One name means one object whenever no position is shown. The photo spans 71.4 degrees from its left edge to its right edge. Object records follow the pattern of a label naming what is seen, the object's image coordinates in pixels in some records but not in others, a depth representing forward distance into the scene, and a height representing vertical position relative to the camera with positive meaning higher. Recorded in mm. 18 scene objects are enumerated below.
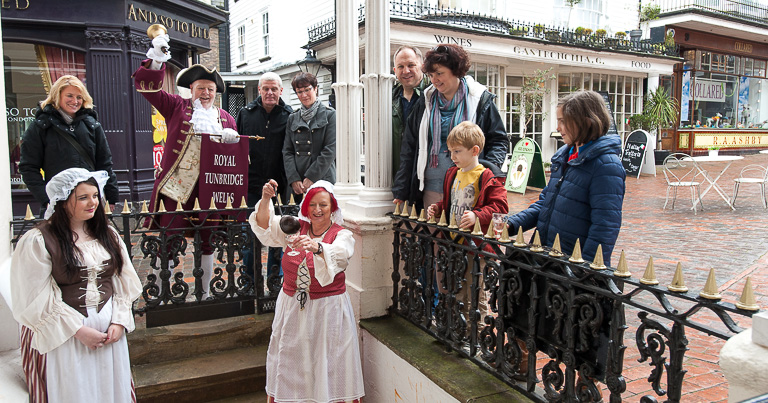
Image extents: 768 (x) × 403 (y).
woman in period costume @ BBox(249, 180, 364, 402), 3141 -958
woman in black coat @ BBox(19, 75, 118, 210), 4203 +191
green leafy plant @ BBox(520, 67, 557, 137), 15469 +1955
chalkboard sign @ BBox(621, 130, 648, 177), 14609 +128
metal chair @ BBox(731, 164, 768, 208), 9120 -464
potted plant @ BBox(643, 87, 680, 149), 18812 +1715
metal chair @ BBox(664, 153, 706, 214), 9172 -478
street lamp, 12102 +2196
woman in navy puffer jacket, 2443 -112
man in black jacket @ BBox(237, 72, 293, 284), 4695 +229
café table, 9211 -56
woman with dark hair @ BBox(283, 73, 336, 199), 4528 +166
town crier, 4047 +74
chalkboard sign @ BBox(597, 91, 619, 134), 17203 +1930
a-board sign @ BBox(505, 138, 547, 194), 11578 -231
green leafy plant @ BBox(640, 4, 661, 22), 19984 +5409
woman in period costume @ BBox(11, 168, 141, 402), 2664 -710
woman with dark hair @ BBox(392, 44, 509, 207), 3320 +228
